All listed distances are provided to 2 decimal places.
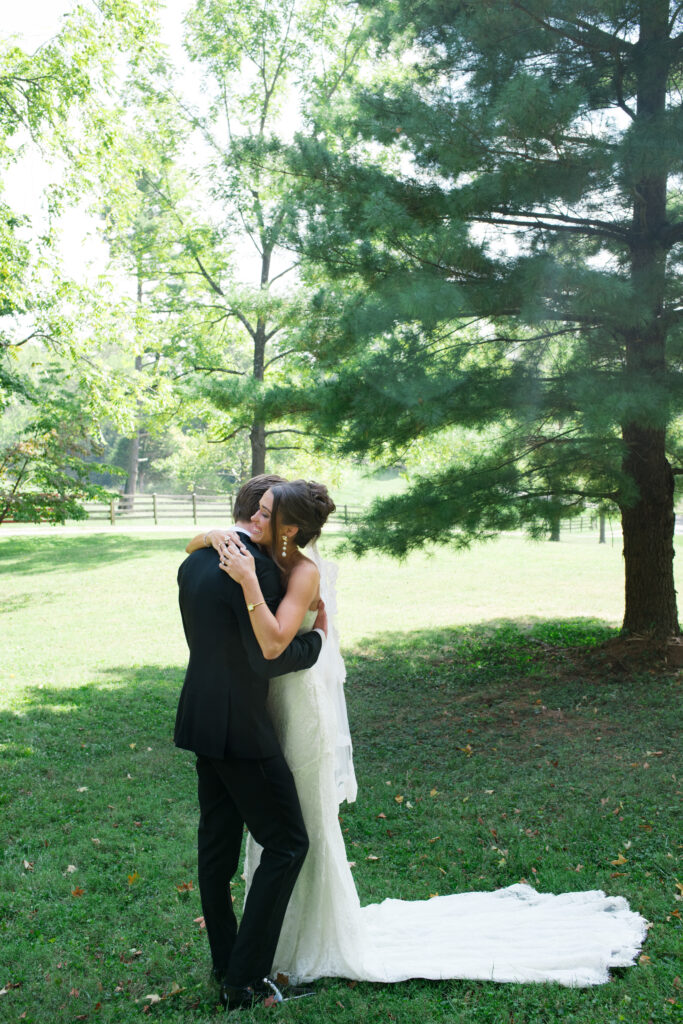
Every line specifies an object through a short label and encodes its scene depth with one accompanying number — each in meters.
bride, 3.01
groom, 2.90
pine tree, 6.27
